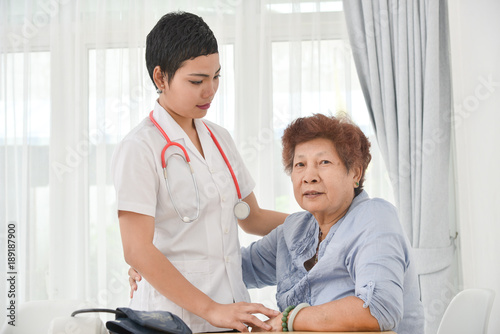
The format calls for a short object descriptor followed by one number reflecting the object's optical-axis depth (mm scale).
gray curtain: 2949
